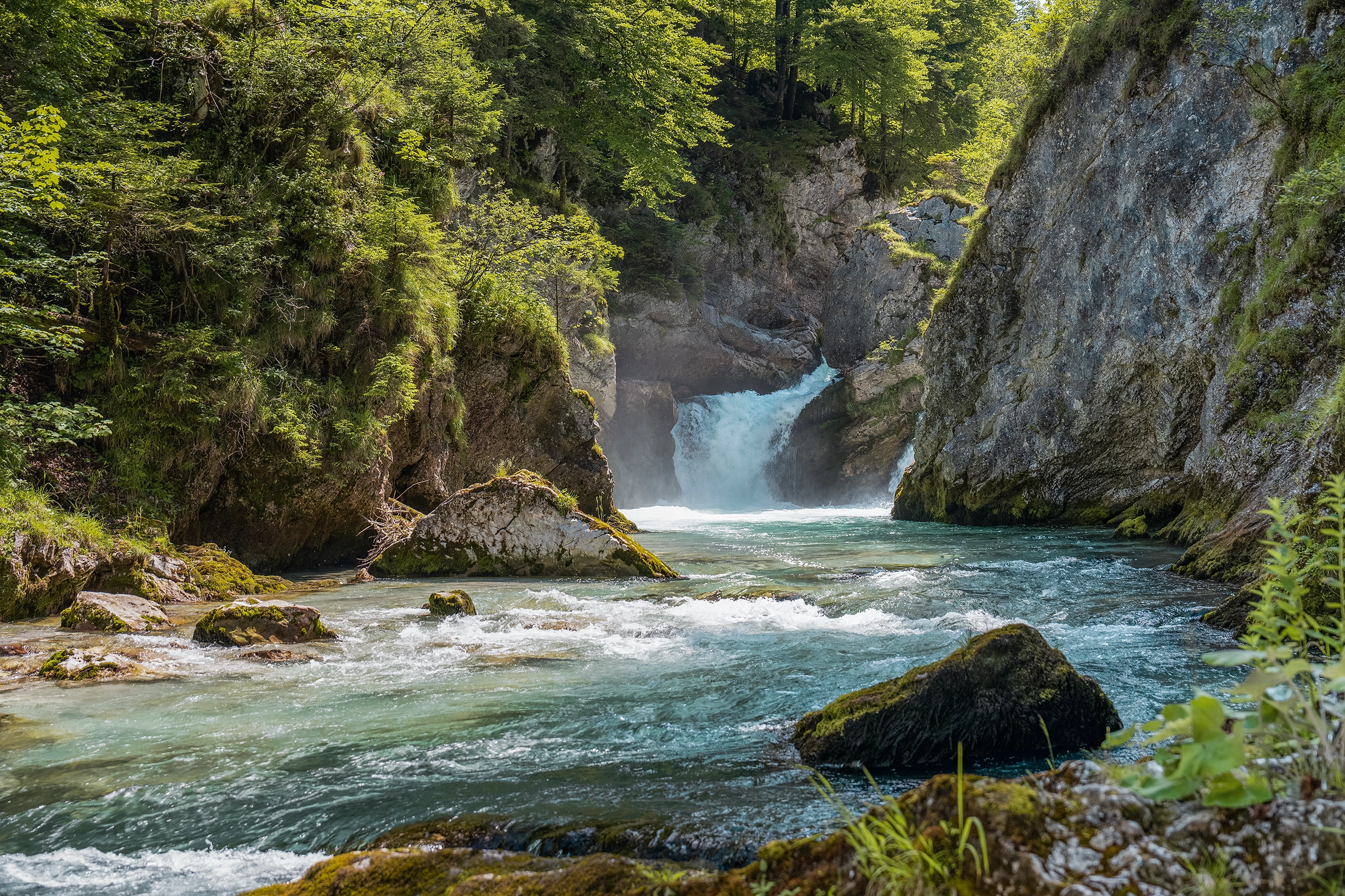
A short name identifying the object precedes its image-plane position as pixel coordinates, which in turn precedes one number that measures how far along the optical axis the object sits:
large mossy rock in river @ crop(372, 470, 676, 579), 12.48
